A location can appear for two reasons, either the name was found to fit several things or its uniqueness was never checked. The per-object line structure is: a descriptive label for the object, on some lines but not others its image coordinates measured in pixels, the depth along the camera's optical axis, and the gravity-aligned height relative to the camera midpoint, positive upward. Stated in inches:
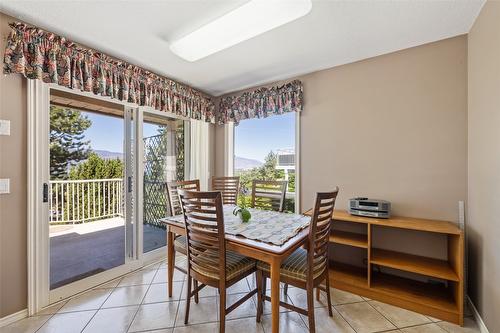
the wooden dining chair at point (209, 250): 57.6 -24.7
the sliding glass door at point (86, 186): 86.3 -10.5
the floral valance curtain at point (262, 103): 111.9 +35.6
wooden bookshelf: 68.5 -41.7
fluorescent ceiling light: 58.5 +43.1
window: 120.8 +9.1
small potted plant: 75.1 -16.6
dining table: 54.2 -20.0
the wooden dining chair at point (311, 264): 58.5 -28.4
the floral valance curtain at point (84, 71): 68.7 +36.8
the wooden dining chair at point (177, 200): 82.3 -14.5
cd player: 82.0 -16.1
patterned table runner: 61.3 -19.6
